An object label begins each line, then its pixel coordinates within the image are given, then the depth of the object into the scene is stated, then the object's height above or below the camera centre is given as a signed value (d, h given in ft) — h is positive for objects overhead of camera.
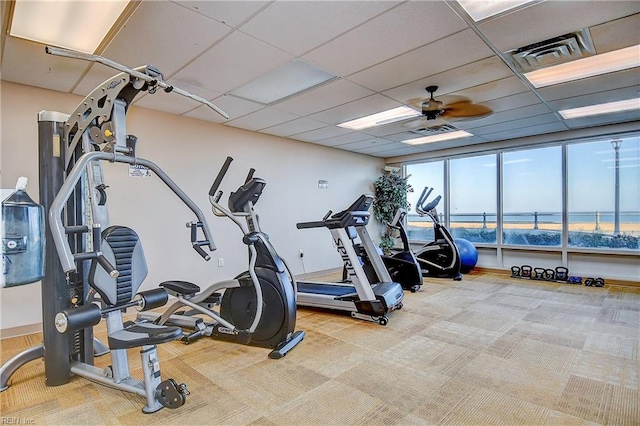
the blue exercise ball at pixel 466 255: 20.92 -2.91
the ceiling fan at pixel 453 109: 11.97 +4.40
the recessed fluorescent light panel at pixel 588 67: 9.95 +4.56
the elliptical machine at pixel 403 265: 16.90 -2.92
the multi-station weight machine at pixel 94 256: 6.28 -0.91
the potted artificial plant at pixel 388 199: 25.17 +0.83
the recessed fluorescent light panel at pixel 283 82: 10.53 +4.49
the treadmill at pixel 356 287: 12.22 -3.06
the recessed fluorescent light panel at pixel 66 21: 7.10 +4.47
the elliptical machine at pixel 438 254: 19.79 -2.79
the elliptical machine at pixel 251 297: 9.70 -2.63
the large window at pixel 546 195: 18.25 +0.84
